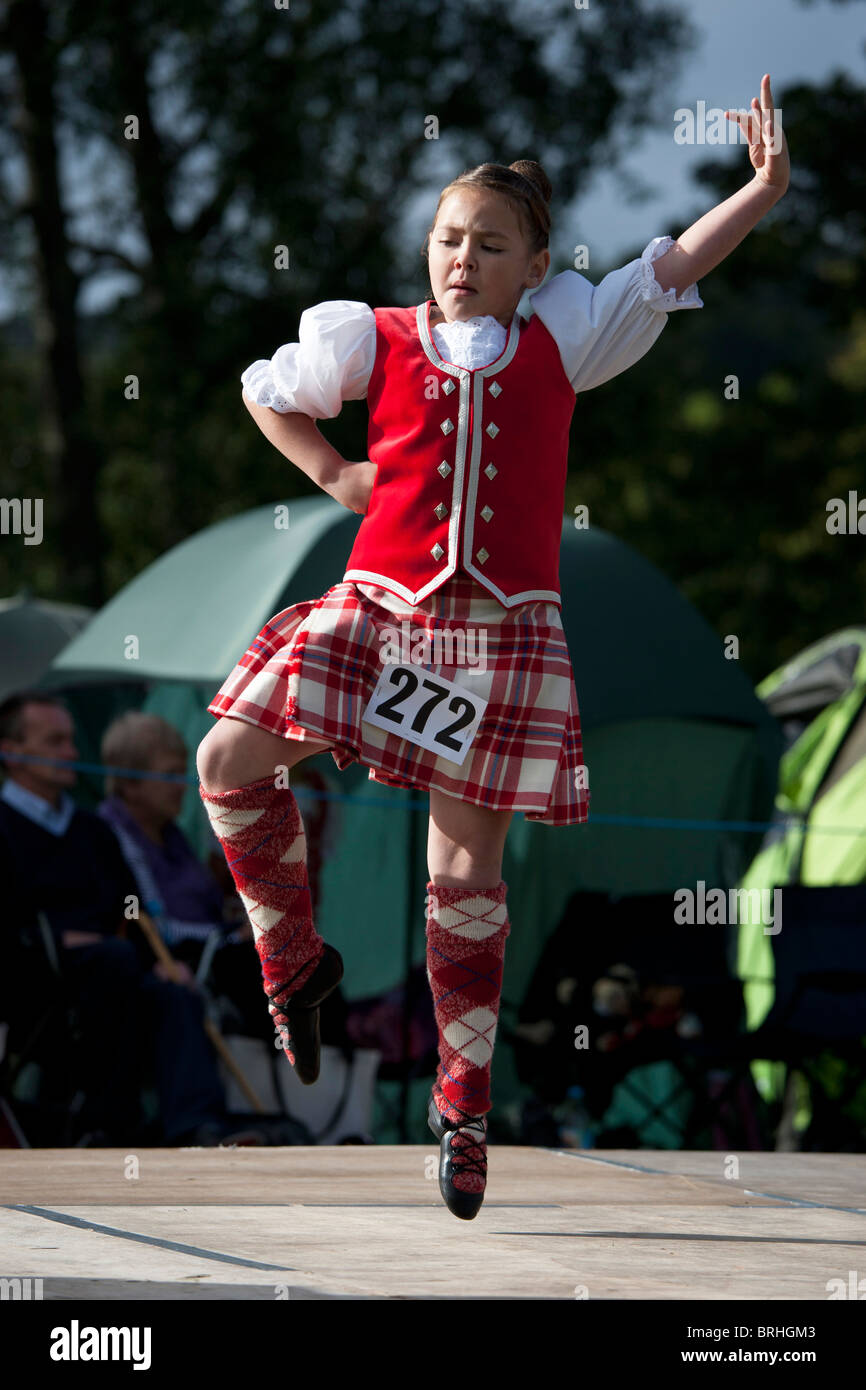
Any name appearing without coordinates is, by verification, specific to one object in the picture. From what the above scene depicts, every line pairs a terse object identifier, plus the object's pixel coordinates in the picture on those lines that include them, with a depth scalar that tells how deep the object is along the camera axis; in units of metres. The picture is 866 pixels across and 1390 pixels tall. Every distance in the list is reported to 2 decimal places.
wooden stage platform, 3.52
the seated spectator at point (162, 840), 10.46
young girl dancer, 4.49
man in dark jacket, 9.31
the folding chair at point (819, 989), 9.40
